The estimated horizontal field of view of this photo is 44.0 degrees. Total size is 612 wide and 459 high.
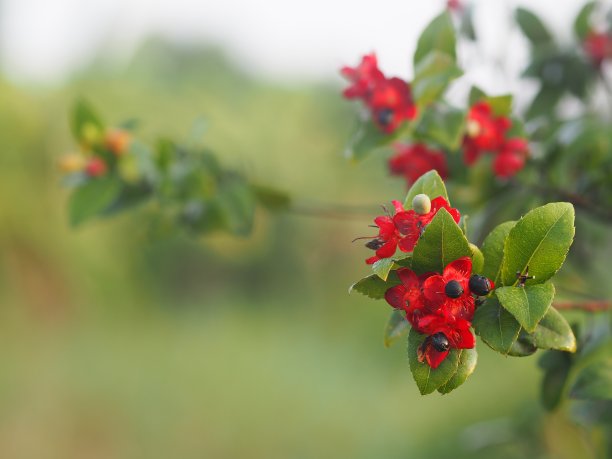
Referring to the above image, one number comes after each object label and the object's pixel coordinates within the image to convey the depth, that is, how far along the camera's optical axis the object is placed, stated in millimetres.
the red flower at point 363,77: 673
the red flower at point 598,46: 915
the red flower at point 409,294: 441
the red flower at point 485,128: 695
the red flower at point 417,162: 771
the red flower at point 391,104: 658
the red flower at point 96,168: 854
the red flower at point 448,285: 431
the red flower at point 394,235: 445
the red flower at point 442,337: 434
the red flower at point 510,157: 722
